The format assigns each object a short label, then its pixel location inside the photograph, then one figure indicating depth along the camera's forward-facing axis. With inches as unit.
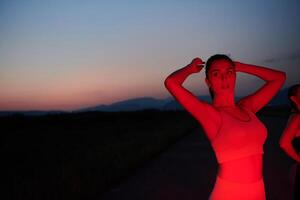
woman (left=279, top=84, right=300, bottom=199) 145.4
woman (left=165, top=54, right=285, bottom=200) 110.1
